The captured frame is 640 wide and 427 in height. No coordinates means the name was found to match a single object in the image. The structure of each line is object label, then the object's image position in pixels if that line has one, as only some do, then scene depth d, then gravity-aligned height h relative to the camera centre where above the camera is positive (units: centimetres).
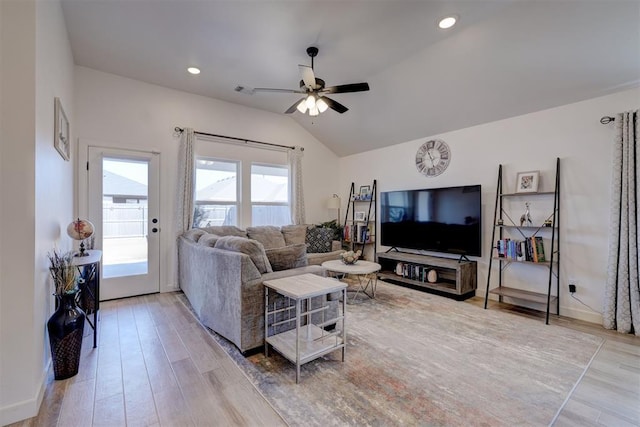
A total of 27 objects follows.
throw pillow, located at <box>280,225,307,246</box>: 512 -45
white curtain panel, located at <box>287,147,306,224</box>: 564 +41
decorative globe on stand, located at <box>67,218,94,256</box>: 261 -22
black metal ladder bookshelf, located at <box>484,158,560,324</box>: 330 -38
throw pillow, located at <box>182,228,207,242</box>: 364 -36
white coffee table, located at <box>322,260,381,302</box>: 358 -76
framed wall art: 235 +69
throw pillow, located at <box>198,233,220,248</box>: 302 -36
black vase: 199 -93
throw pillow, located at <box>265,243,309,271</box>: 261 -45
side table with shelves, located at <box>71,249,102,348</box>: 266 -82
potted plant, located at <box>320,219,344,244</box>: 566 -35
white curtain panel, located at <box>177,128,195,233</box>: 431 +43
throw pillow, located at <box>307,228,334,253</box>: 528 -57
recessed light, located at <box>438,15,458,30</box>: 266 +184
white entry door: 380 -15
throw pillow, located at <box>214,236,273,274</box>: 244 -36
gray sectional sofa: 233 -65
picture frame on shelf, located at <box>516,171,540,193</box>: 346 +40
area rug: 171 -122
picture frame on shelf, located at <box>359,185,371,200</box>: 572 +38
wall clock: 449 +90
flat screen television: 395 -12
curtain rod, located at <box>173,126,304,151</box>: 440 +124
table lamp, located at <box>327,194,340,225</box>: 604 +15
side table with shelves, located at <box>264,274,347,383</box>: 204 -99
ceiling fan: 279 +124
